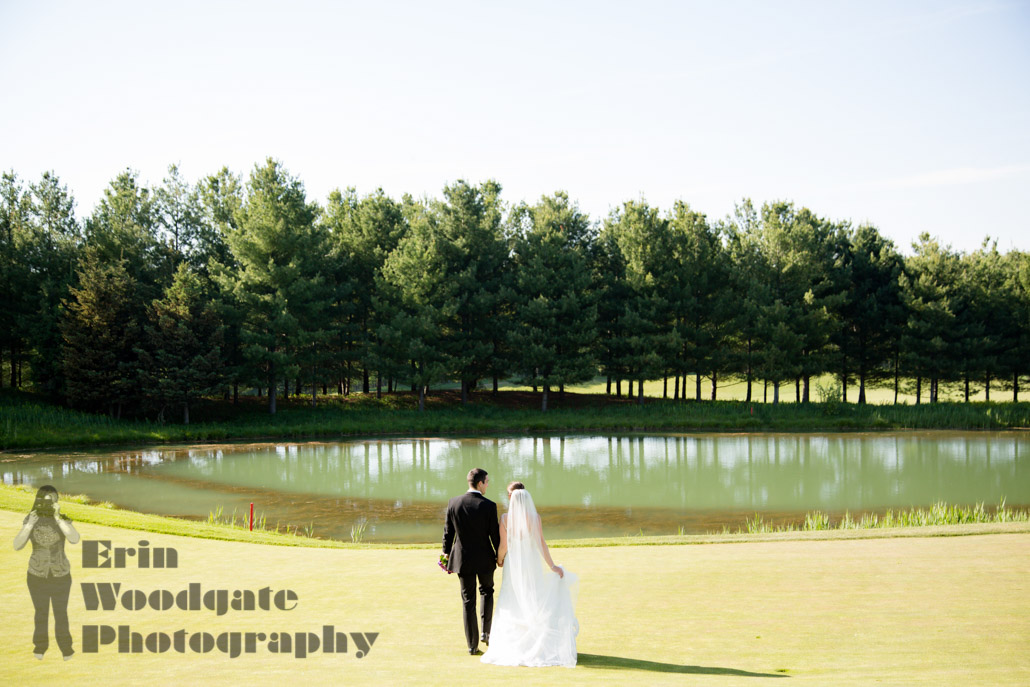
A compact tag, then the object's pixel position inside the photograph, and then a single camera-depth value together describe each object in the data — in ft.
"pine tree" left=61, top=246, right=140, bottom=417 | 131.64
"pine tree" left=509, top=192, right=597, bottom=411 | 155.53
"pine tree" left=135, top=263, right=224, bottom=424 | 129.80
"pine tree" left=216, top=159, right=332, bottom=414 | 142.31
